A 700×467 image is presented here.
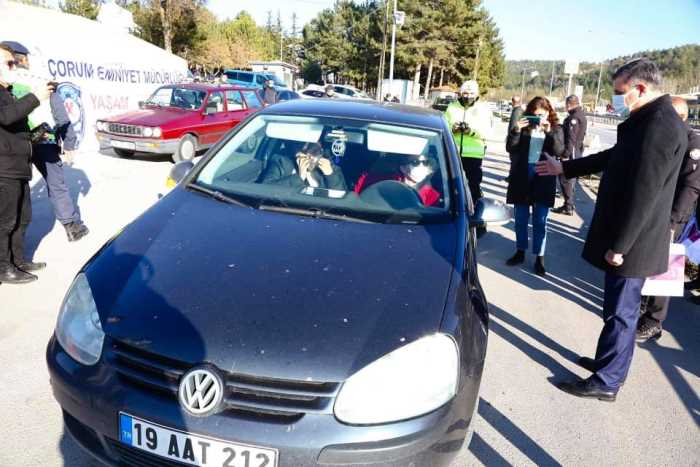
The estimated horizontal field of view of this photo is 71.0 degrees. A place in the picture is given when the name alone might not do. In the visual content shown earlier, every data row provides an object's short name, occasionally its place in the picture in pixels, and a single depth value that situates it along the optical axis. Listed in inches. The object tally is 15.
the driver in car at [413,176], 113.6
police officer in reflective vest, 233.8
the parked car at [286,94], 728.8
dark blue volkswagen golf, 64.1
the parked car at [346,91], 1430.7
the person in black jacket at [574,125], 306.0
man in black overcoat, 103.0
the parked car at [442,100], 1127.0
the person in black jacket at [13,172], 146.6
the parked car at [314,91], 1259.4
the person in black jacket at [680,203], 158.4
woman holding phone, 202.7
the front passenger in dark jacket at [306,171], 116.5
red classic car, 388.2
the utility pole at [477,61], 2256.4
